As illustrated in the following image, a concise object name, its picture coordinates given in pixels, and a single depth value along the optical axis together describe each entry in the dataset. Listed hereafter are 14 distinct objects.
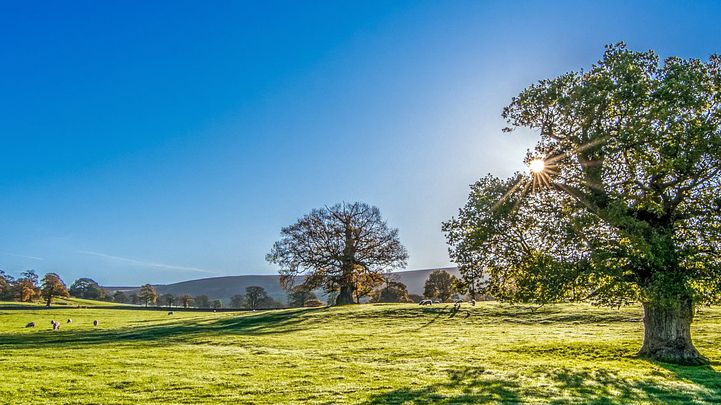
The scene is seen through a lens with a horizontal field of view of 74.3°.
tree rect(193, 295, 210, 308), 148.25
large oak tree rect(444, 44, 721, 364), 22.14
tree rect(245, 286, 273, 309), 113.50
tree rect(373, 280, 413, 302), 88.34
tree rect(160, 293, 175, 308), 133.20
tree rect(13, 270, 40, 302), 112.46
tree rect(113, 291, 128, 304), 163.12
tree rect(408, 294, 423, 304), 114.64
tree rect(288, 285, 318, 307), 101.88
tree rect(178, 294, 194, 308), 122.47
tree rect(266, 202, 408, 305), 72.25
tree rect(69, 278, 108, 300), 156.75
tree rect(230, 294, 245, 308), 140.40
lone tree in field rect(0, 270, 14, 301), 122.84
